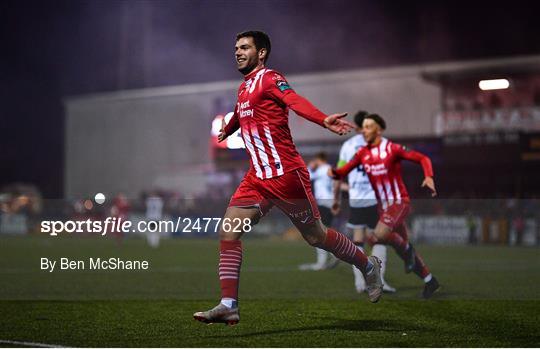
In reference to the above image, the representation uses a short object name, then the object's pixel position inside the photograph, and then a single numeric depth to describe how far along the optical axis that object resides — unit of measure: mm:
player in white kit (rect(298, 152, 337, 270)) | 16016
